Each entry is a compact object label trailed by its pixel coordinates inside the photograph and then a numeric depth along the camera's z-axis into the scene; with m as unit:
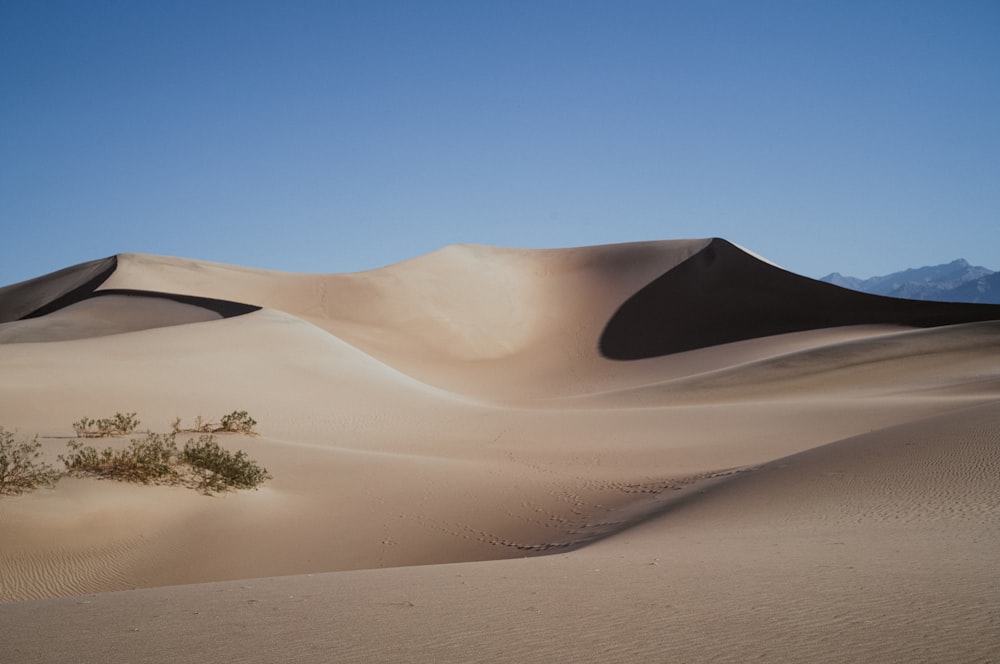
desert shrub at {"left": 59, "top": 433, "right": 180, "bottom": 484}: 10.40
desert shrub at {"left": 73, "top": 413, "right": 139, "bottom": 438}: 12.94
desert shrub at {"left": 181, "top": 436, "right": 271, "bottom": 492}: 10.83
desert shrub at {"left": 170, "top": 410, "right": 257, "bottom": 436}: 14.98
